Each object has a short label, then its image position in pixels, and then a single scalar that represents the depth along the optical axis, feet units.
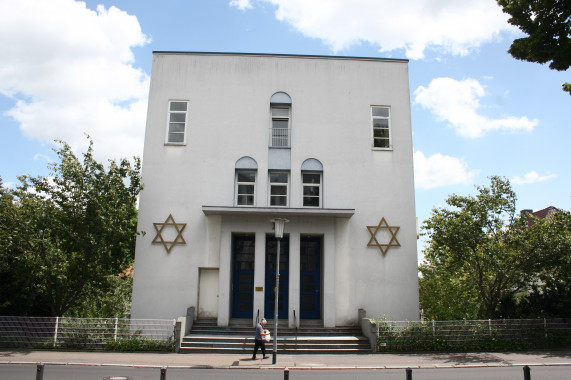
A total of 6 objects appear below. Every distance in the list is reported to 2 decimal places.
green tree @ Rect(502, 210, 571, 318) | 53.78
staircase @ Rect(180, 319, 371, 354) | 49.62
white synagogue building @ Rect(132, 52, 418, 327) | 59.00
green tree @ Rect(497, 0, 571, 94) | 33.99
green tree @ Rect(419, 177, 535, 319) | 55.88
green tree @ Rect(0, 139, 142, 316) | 52.49
